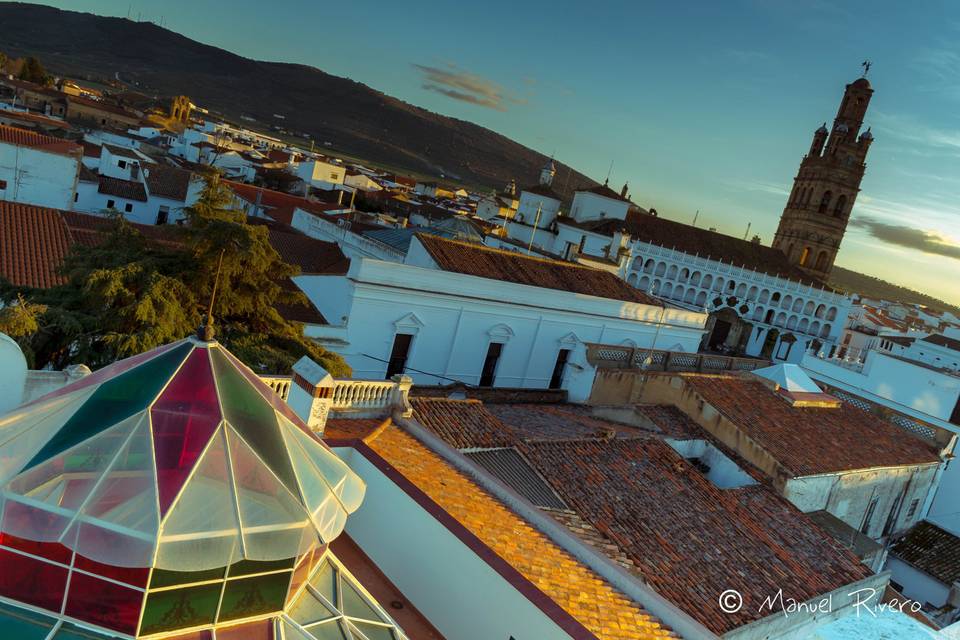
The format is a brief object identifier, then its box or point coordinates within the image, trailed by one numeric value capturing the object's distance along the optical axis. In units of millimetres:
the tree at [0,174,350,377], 12234
